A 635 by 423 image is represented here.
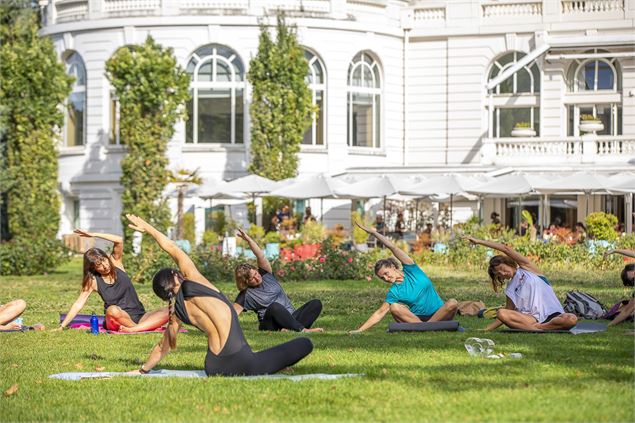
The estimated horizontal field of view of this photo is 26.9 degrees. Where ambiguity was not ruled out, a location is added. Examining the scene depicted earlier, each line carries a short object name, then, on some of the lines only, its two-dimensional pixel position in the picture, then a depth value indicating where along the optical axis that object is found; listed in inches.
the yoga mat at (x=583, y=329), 594.2
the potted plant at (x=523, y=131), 1660.3
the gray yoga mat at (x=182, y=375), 456.8
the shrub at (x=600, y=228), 1251.2
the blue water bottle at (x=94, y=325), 646.5
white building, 1656.0
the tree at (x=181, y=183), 1525.7
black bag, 678.8
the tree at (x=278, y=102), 1596.9
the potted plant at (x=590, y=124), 1626.5
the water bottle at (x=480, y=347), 514.0
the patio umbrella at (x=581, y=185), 1348.4
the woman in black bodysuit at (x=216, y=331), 452.8
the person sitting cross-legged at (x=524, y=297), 600.1
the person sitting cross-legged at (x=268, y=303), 636.7
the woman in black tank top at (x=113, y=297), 647.1
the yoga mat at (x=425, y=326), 612.4
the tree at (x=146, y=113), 1515.7
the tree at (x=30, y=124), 1513.3
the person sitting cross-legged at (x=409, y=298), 616.7
